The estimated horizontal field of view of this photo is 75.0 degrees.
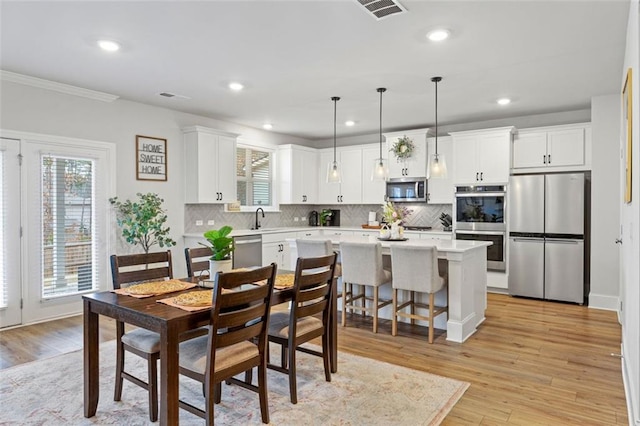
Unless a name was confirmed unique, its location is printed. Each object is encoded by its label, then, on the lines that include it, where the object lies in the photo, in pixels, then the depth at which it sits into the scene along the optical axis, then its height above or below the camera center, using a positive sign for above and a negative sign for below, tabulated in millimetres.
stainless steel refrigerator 5398 -352
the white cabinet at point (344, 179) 7594 +569
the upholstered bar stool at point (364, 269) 4137 -599
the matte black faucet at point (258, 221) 7021 -186
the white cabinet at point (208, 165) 5797 +647
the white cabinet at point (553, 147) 5543 +857
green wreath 6781 +1021
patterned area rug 2508 -1250
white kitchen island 3912 -718
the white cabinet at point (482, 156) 5945 +794
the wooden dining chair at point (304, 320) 2648 -778
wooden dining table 2018 -590
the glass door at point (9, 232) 4215 -222
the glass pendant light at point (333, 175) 4816 +405
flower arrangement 4707 -59
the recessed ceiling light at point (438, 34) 3158 +1354
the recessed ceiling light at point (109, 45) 3381 +1364
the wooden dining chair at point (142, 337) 2414 -772
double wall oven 5906 -121
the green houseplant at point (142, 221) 5023 -131
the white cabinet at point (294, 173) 7426 +670
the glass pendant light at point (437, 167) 4277 +439
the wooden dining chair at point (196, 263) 3250 -422
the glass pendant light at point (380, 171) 4688 +436
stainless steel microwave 6793 +339
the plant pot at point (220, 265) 2701 -361
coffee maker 8242 -180
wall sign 5363 +685
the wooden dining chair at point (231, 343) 2102 -740
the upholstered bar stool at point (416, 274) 3812 -602
